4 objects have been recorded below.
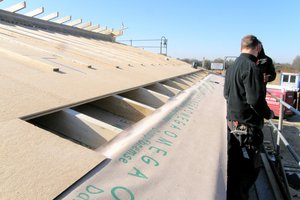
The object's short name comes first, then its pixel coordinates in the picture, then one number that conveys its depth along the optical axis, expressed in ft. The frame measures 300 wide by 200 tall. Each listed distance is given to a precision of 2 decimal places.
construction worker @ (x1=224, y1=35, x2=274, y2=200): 7.02
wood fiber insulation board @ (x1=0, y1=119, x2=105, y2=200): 2.94
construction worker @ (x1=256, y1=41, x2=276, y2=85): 9.12
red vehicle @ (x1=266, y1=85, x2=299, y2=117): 36.73
